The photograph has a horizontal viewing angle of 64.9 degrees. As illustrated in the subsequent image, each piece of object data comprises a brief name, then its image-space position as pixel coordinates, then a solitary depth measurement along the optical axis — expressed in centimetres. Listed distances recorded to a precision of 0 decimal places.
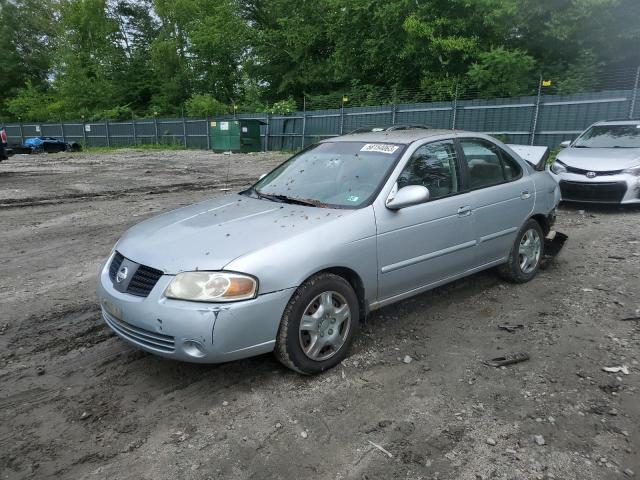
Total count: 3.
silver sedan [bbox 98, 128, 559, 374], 306
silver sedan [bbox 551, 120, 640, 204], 845
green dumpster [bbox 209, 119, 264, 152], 2734
